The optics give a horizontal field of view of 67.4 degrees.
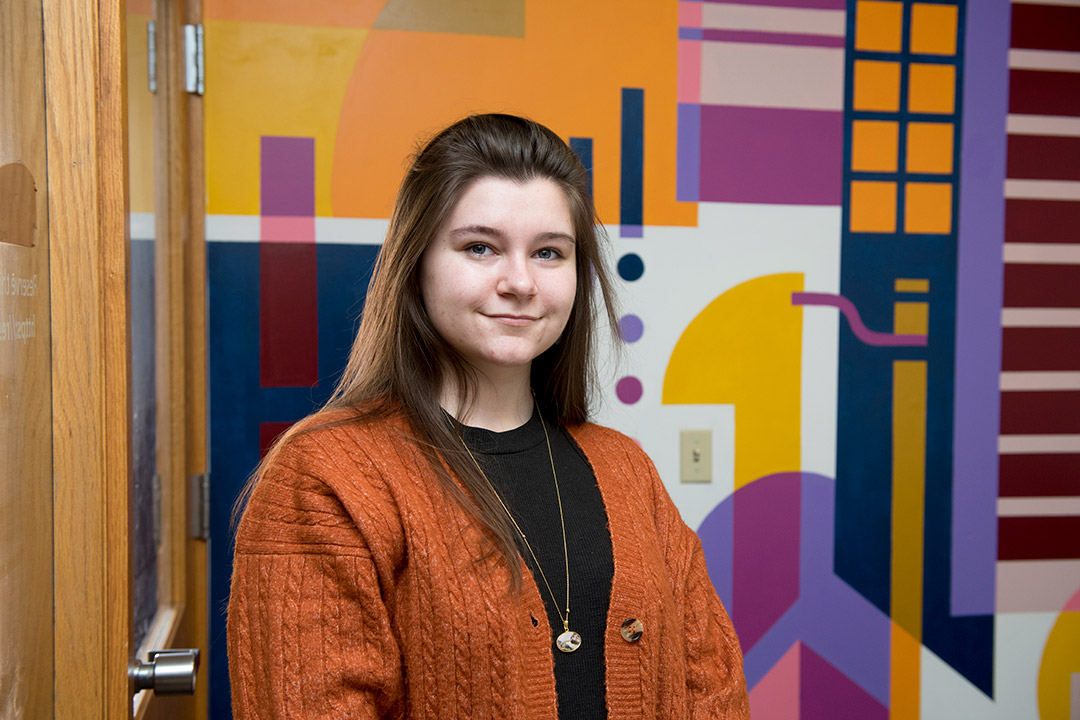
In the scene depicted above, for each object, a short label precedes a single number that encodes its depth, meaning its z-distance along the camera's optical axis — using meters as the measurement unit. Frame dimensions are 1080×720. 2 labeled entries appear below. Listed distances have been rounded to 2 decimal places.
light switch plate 1.74
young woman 0.90
